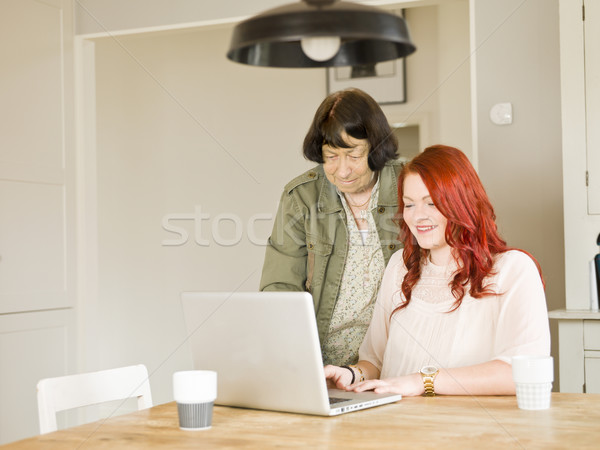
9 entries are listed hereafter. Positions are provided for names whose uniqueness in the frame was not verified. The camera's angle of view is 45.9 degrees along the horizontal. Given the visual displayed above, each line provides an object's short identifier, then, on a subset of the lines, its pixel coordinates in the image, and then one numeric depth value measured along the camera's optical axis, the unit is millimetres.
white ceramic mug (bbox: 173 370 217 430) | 1229
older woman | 2174
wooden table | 1106
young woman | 1568
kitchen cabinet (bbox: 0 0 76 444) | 3113
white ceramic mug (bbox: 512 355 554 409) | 1312
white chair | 1471
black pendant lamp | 1180
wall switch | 2887
